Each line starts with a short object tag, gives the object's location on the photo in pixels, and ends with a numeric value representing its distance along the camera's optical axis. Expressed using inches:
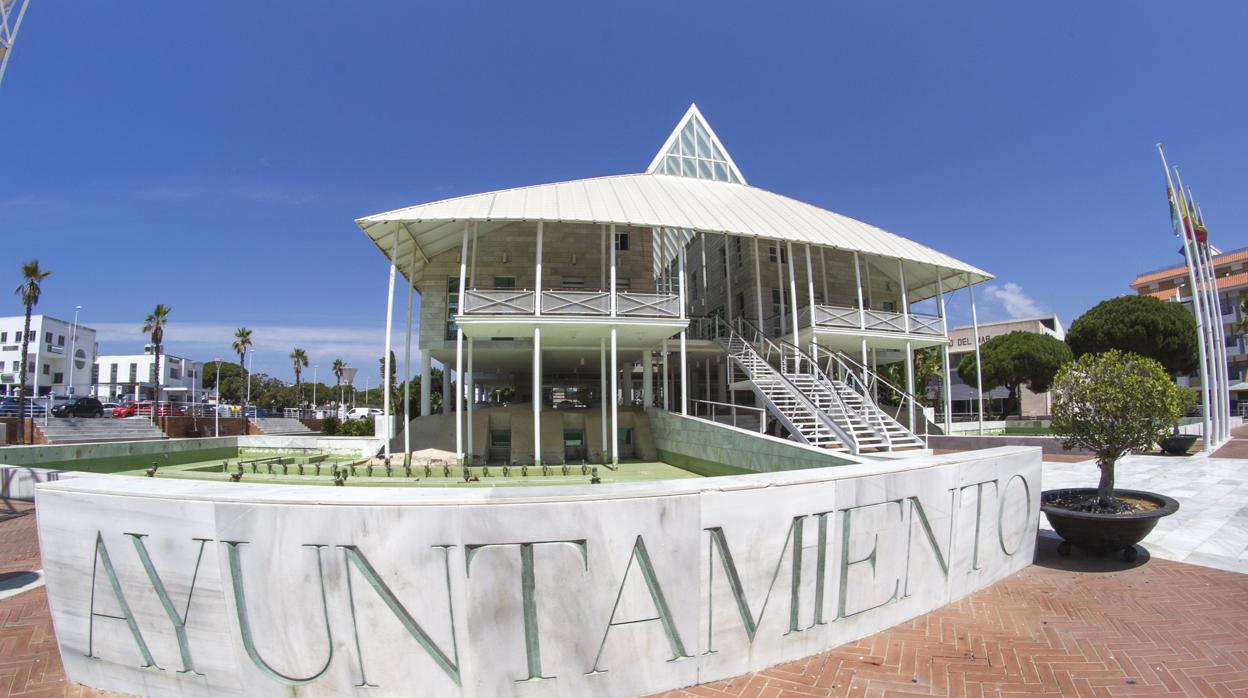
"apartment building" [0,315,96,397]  2534.4
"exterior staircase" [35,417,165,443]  1095.6
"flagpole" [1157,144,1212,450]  716.7
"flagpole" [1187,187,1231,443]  837.8
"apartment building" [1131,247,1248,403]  2007.9
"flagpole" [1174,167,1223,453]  757.3
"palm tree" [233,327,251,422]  2155.5
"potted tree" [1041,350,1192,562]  239.6
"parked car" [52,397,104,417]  1322.6
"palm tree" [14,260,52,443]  1306.6
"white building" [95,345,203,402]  2984.7
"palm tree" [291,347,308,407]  2755.9
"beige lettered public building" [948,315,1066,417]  2052.8
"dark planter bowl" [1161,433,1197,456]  645.3
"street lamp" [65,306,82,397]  2515.0
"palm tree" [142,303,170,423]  1768.0
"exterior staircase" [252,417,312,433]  1621.3
